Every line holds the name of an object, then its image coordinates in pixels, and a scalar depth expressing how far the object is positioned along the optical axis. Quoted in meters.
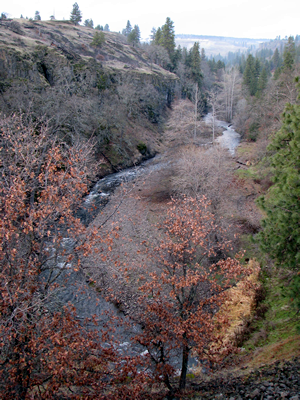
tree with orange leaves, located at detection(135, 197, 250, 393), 8.31
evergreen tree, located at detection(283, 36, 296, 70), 49.04
